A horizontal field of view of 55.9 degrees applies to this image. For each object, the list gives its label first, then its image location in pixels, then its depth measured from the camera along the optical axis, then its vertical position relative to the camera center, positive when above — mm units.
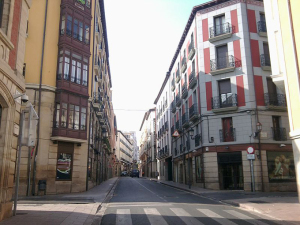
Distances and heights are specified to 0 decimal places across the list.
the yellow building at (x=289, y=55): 11490 +4895
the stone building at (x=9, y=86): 8609 +2688
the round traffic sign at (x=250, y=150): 18188 +1173
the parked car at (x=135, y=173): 65375 -779
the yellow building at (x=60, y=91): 18141 +5309
